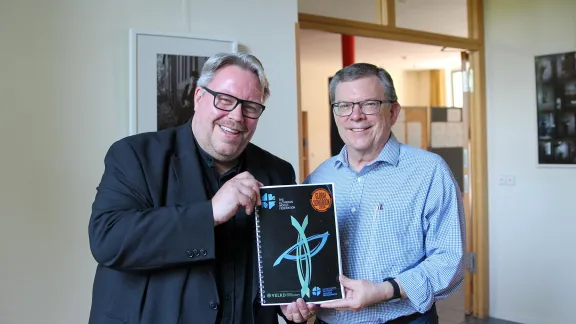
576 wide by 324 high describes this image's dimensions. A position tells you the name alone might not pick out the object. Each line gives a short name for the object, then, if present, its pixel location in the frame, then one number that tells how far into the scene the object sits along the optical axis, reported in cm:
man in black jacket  124
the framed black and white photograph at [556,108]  410
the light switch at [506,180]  452
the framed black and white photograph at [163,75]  251
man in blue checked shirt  154
